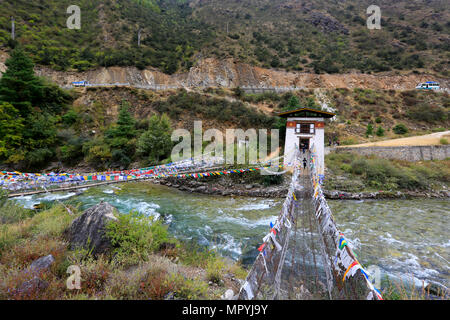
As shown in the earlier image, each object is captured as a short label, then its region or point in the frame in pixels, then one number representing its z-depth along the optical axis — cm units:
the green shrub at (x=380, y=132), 2388
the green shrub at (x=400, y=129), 2455
